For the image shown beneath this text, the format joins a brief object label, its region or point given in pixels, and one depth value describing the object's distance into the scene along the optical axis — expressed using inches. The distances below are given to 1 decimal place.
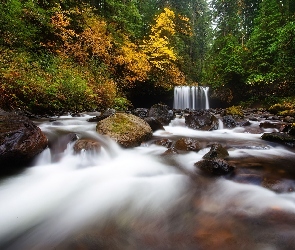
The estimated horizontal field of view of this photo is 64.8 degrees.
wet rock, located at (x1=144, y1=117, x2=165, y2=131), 278.7
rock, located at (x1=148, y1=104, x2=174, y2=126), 347.6
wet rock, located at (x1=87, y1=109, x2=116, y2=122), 306.8
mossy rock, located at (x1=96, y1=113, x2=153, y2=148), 216.2
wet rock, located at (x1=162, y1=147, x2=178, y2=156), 203.6
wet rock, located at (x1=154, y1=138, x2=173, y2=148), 224.5
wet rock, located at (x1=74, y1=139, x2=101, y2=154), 181.8
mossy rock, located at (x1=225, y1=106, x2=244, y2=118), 414.6
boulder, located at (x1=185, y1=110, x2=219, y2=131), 326.6
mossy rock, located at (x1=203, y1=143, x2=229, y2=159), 176.6
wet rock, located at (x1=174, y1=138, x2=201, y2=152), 211.6
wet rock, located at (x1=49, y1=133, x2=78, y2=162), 180.9
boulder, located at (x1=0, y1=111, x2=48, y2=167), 140.9
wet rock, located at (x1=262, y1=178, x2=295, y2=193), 130.6
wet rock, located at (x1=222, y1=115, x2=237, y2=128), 332.5
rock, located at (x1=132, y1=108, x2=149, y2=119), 372.0
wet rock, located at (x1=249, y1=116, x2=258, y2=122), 384.4
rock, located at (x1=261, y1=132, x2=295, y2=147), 225.6
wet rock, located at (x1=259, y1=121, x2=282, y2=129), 318.5
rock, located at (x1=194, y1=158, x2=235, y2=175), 151.9
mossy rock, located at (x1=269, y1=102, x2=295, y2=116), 441.1
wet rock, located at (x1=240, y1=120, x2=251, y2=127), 331.0
